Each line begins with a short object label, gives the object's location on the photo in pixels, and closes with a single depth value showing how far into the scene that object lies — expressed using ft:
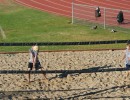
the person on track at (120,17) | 88.73
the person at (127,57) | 54.65
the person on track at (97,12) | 93.81
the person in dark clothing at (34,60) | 52.19
